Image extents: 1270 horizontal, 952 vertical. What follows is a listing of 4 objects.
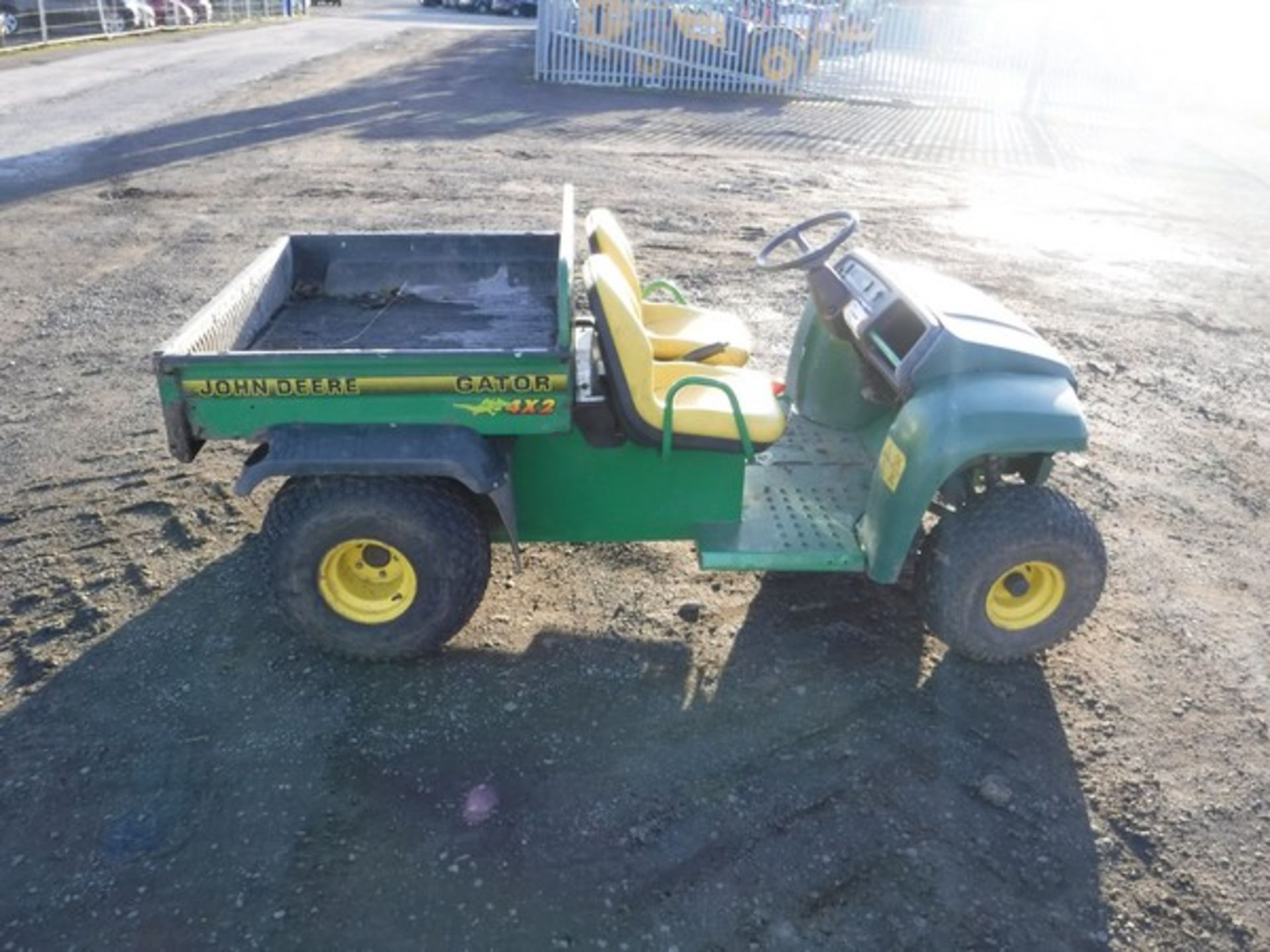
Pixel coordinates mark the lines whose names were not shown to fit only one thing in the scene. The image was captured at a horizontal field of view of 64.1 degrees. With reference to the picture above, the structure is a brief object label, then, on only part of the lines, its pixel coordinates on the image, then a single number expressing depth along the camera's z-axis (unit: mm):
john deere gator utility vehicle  3154
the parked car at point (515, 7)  35750
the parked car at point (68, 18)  19359
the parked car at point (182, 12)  24875
